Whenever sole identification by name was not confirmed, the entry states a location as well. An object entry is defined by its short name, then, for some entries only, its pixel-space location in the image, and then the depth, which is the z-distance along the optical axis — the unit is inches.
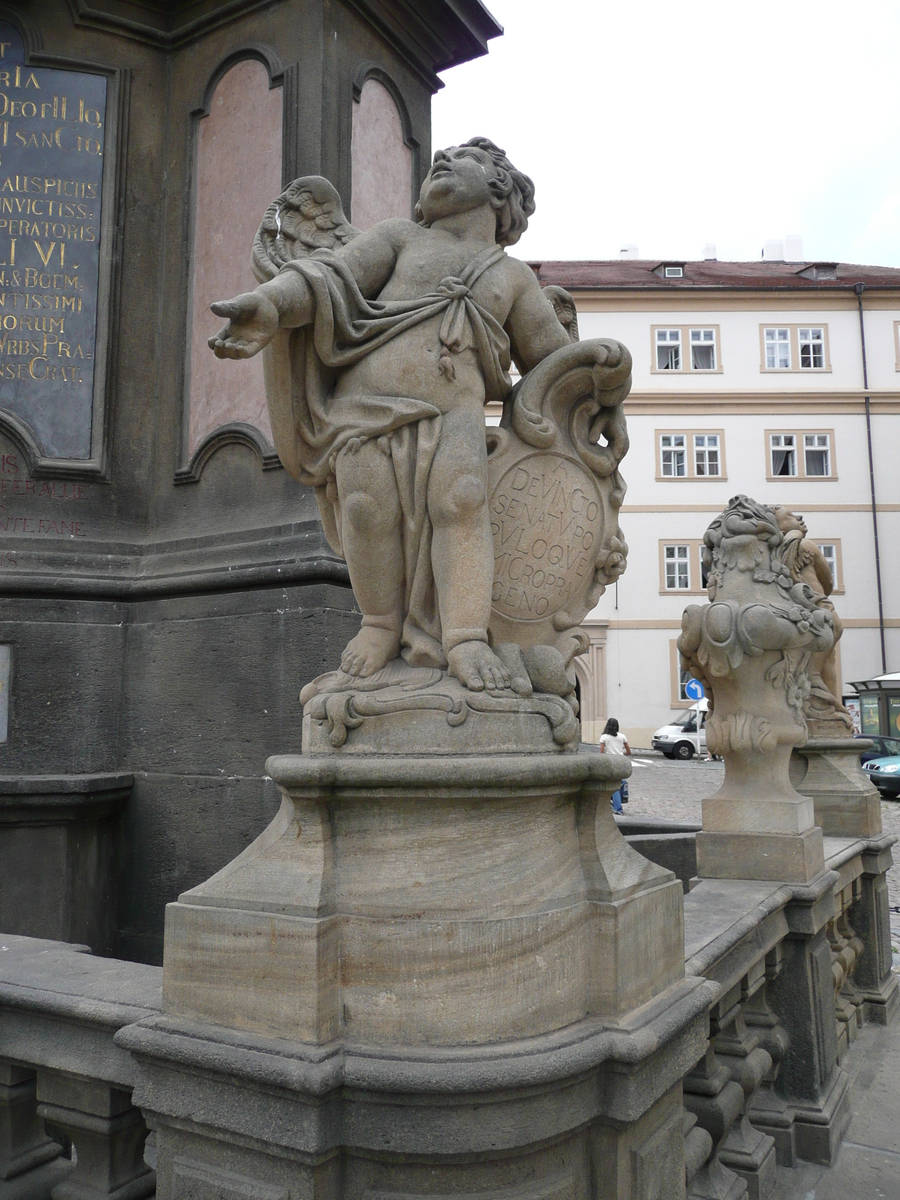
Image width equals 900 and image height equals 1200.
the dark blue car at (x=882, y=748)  815.1
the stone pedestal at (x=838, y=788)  209.9
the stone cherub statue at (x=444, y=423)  96.0
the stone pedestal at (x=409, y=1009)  77.0
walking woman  467.8
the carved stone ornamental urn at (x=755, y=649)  153.5
